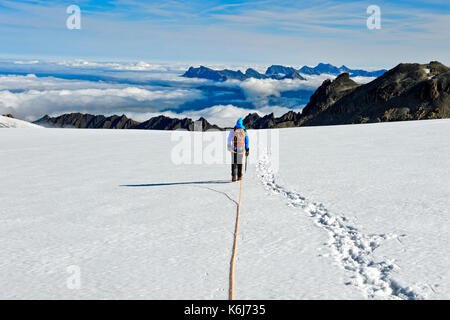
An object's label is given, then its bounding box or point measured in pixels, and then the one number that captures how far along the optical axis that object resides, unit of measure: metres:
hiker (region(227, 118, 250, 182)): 13.21
